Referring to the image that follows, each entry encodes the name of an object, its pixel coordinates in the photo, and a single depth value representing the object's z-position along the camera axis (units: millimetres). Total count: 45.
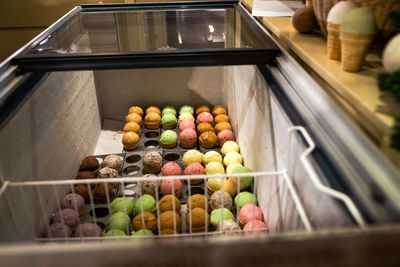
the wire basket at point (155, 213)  912
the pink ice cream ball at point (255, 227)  1117
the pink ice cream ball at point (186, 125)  1950
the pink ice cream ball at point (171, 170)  1509
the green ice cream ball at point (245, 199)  1311
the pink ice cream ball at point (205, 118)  2053
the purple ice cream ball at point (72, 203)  1317
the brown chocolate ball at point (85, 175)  1558
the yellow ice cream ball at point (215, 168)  1509
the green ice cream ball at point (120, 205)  1296
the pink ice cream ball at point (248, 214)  1207
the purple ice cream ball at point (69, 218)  1212
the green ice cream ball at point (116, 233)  1164
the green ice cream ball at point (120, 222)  1203
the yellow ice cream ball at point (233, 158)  1619
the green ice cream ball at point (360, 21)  732
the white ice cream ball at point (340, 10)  813
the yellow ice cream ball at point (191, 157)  1611
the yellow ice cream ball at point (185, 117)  2076
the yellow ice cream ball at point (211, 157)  1623
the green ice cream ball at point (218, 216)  1205
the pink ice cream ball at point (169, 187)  1383
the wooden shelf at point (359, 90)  609
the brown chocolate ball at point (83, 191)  1421
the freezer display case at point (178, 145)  483
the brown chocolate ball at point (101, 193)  1388
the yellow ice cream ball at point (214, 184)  1412
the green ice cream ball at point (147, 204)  1280
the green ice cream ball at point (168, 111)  2170
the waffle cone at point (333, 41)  840
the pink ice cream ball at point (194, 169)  1490
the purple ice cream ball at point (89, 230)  1149
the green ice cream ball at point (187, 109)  2193
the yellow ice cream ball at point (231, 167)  1532
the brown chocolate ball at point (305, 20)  1121
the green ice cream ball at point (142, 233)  1145
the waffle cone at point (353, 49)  754
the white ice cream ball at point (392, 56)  663
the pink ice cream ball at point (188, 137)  1812
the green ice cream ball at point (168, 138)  1821
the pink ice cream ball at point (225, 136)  1835
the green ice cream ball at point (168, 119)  2037
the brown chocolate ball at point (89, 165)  1661
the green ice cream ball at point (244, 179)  1392
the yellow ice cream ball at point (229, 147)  1725
